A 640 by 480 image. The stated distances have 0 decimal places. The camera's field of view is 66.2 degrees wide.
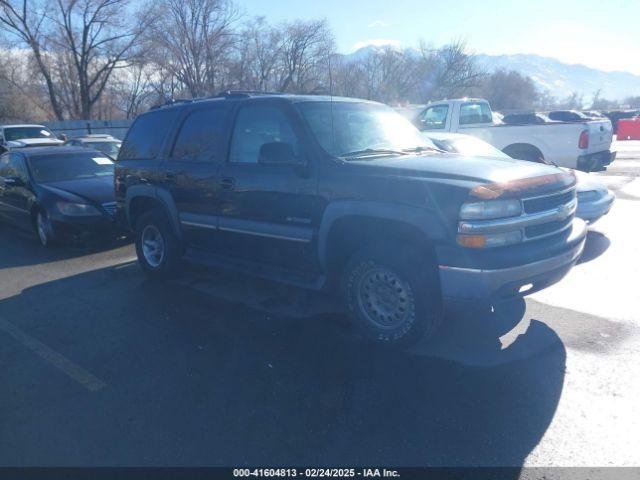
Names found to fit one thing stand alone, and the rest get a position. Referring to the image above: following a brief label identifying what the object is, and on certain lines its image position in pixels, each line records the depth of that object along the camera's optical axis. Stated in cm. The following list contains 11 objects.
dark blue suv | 350
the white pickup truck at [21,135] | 1969
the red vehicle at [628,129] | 3115
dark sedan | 761
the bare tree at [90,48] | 3509
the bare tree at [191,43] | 3528
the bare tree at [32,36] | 3403
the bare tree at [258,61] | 3816
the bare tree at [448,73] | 5203
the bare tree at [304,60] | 2816
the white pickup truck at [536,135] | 1084
